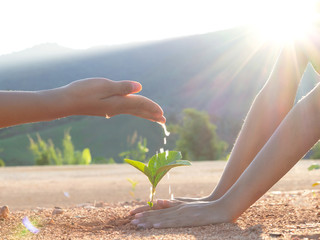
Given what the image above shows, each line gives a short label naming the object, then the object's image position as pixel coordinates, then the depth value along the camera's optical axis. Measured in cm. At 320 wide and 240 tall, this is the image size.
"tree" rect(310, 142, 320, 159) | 1119
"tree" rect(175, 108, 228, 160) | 1373
